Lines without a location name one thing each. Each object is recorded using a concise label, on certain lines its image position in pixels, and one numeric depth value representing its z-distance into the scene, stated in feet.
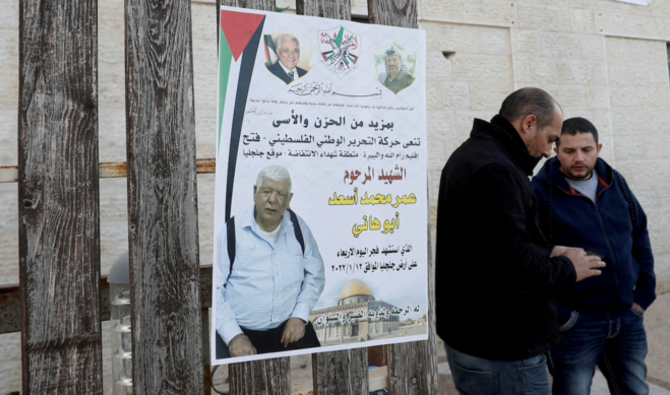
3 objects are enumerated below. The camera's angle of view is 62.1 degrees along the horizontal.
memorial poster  5.90
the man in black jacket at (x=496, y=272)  6.24
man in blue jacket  8.75
